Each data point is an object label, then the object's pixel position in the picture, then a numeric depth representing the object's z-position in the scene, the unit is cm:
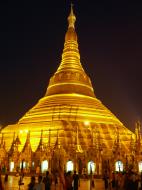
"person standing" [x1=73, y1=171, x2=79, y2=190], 1525
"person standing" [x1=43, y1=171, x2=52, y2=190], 1403
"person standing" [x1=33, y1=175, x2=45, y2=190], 1108
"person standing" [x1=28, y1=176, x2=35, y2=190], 1239
